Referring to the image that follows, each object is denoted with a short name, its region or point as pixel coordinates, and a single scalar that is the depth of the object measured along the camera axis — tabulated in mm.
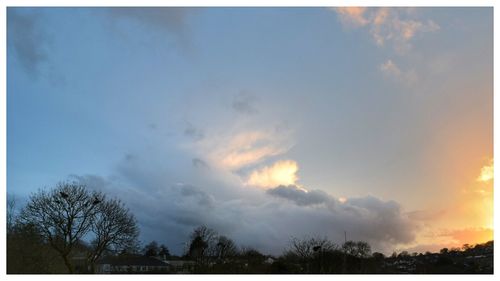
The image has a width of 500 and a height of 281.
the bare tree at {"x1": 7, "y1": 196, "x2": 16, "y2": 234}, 30447
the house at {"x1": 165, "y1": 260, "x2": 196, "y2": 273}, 50419
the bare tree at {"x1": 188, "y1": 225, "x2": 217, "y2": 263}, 58522
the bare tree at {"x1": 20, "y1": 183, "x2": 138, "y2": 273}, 42188
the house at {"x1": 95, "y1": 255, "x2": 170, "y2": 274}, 56375
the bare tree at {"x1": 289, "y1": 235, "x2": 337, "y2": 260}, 53547
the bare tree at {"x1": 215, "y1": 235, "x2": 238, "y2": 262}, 57094
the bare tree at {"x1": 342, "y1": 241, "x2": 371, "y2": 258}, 55188
